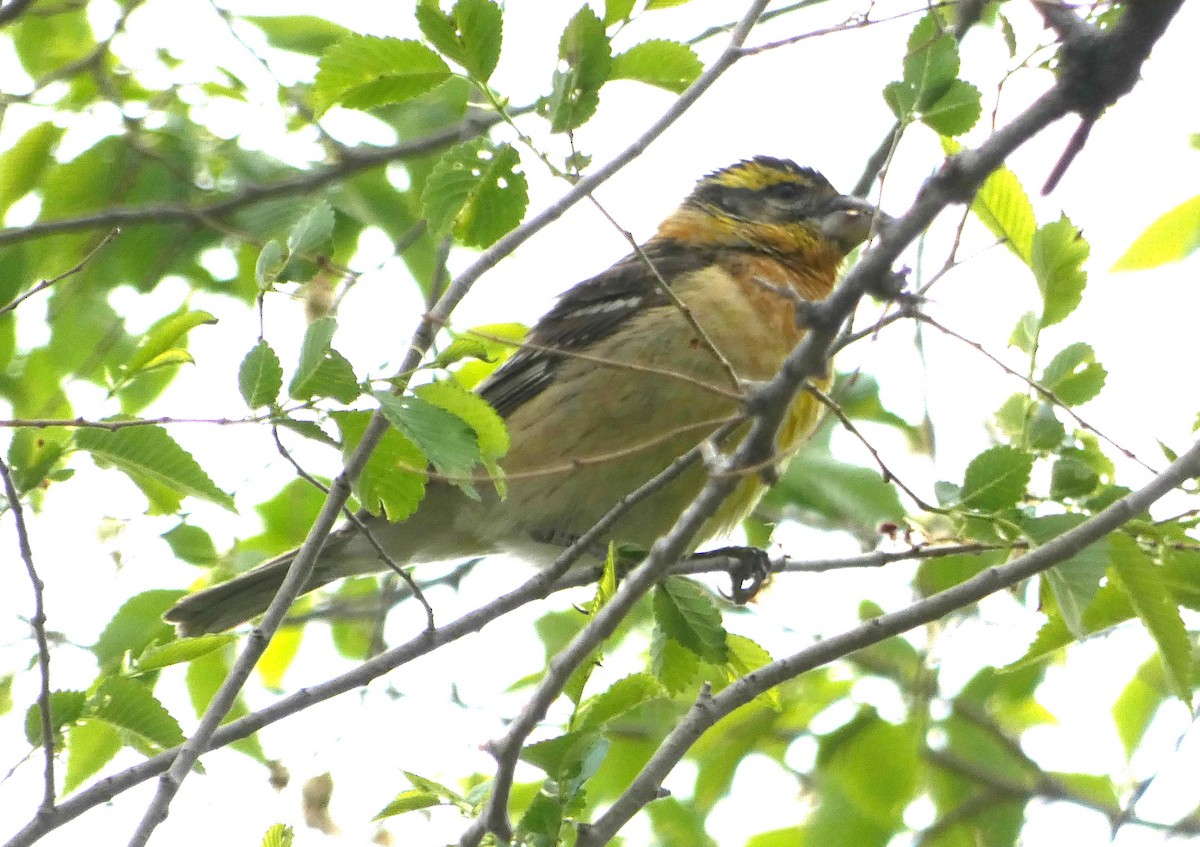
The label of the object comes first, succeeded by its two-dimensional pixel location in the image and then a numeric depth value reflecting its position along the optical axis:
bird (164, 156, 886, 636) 11.38
